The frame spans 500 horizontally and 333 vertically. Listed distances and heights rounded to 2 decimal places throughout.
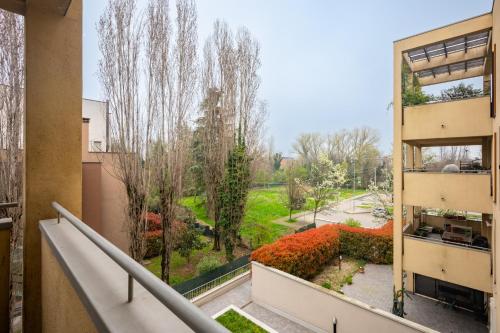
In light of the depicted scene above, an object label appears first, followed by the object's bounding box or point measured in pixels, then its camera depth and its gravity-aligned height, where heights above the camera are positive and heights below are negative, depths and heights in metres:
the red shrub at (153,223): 8.83 -2.06
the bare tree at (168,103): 6.66 +1.83
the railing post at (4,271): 2.50 -1.10
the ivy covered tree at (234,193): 9.02 -1.01
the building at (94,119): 11.87 +2.40
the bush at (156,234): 7.09 -2.23
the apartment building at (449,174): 5.34 -0.18
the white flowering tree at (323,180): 14.75 -0.88
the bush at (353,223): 11.95 -2.81
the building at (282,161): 31.05 +0.73
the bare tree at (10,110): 5.34 +1.24
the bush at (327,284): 7.07 -3.48
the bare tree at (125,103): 6.18 +1.61
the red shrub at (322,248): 6.84 -2.65
